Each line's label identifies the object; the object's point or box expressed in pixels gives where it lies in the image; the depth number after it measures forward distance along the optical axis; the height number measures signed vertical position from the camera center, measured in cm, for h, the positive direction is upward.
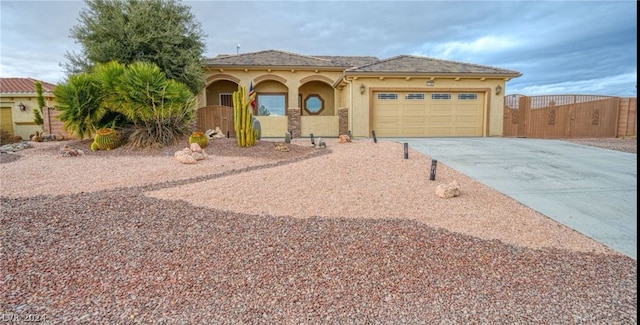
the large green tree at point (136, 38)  1401 +380
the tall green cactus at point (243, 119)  1034 +28
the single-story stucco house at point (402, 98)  1515 +132
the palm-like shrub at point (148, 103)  1080 +83
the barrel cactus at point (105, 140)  1095 -35
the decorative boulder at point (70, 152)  1003 -68
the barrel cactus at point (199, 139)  1038 -32
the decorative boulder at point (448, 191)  550 -103
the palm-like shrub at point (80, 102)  1139 +90
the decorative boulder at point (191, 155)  859 -68
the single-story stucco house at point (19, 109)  1938 +119
